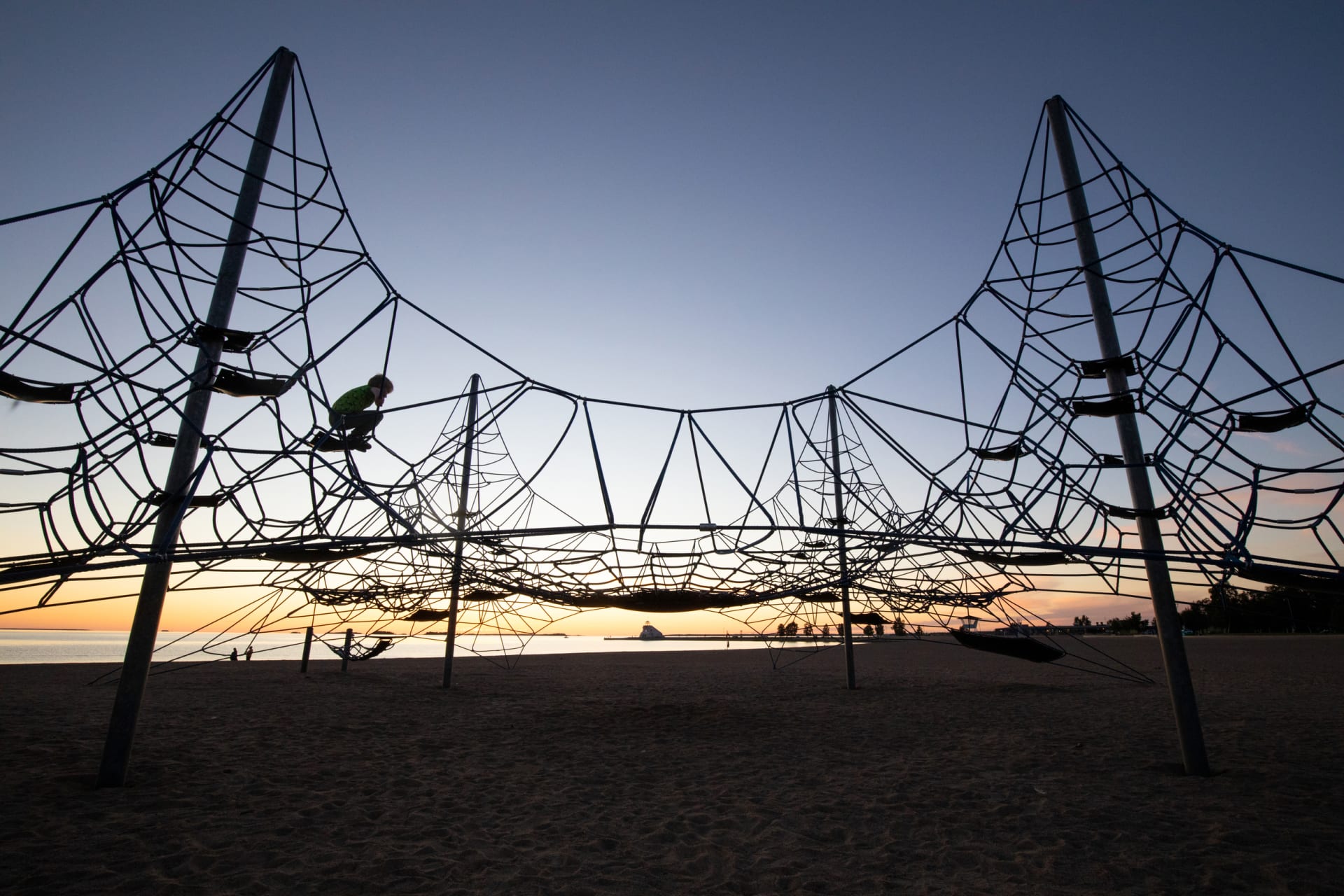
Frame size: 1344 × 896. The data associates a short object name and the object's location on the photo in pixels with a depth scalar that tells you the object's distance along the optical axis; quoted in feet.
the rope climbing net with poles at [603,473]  16.60
